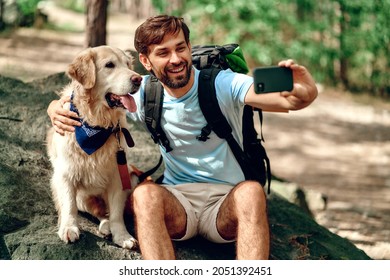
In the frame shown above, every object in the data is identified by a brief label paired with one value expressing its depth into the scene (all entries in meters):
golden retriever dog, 3.90
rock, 3.86
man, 3.61
